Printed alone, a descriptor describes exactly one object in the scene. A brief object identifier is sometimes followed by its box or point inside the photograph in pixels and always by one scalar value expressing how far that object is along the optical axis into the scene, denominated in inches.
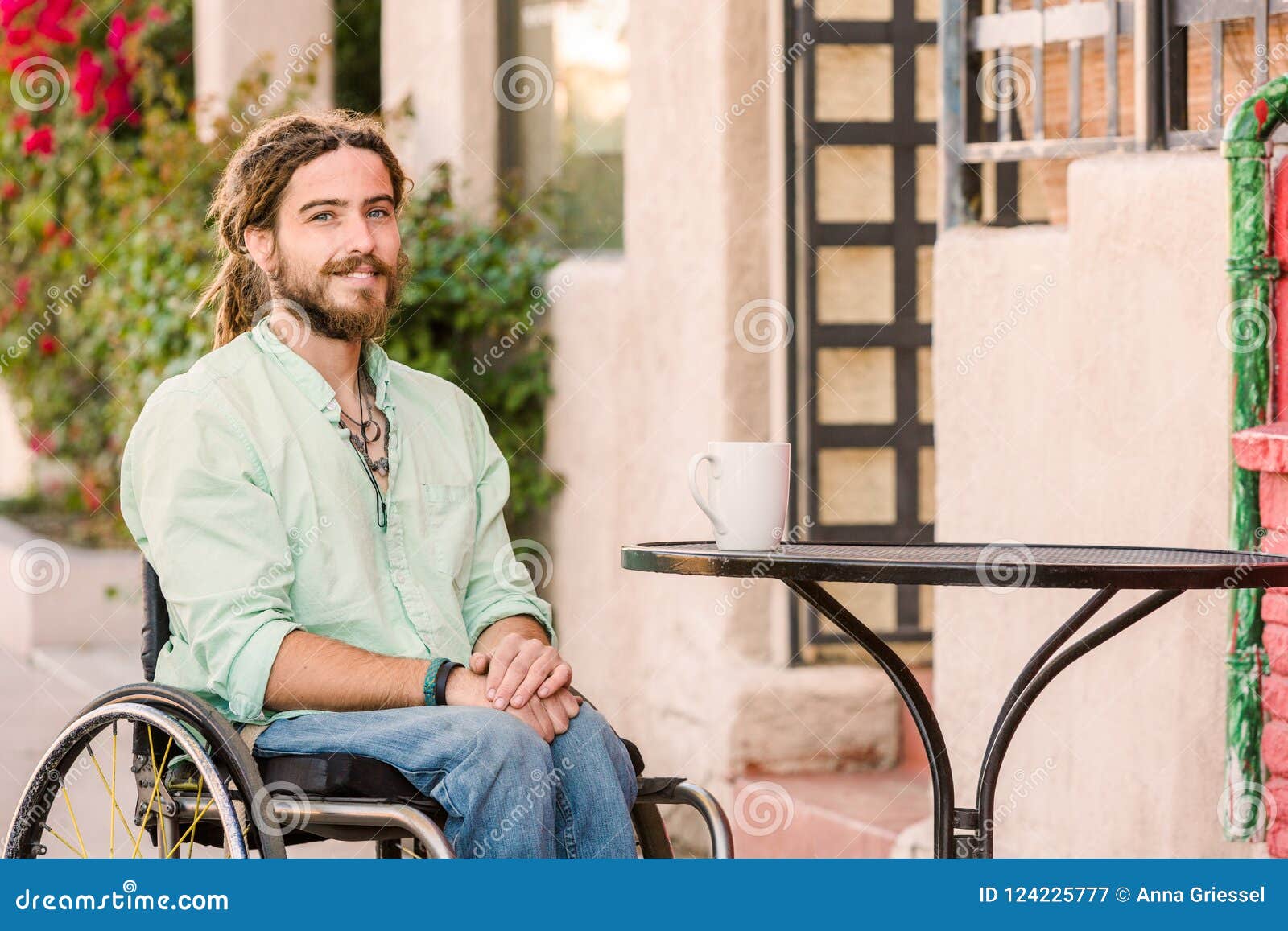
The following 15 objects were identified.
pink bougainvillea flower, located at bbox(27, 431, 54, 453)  784.9
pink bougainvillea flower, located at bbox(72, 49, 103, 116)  692.7
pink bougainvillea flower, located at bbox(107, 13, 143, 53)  693.9
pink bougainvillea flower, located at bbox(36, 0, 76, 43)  703.1
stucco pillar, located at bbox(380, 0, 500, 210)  553.9
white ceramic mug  219.1
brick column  282.5
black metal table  204.2
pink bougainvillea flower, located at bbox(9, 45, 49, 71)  720.3
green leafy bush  506.9
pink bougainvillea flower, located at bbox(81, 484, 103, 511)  753.0
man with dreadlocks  219.5
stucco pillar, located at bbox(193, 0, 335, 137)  642.8
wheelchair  208.7
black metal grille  428.5
